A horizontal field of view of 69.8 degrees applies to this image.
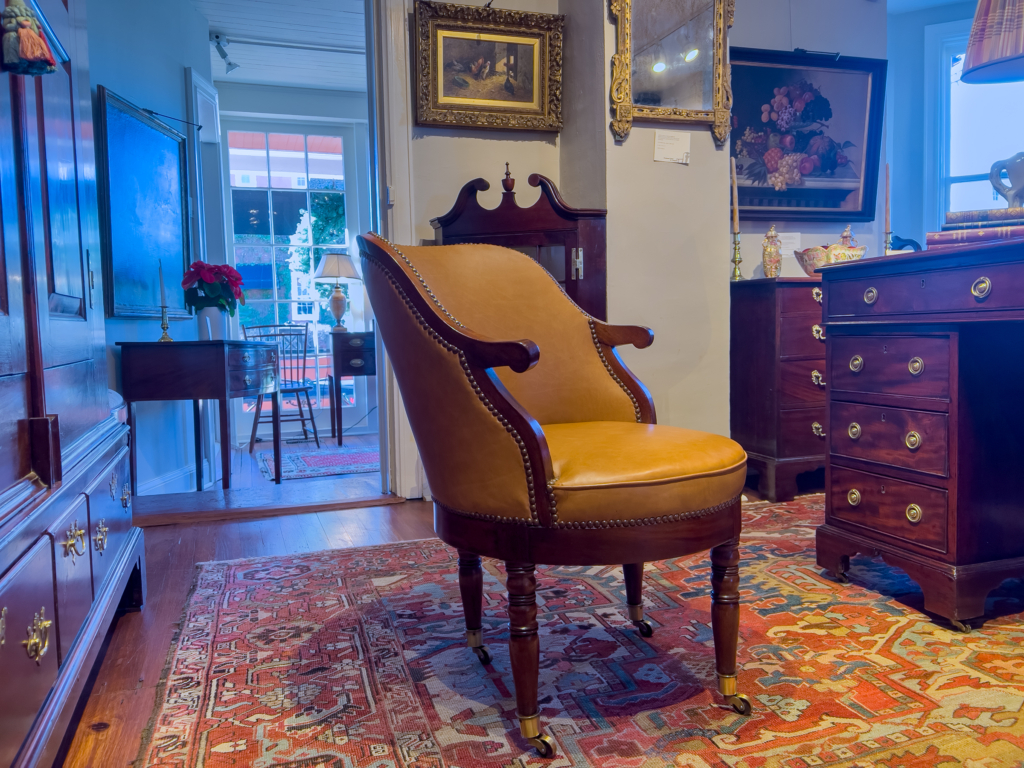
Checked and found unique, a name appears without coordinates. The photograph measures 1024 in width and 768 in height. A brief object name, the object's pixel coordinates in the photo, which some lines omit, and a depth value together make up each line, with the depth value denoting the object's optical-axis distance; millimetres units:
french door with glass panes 6453
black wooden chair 6113
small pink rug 4707
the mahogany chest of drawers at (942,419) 1966
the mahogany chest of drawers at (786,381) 3420
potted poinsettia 4094
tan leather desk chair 1400
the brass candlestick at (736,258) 3705
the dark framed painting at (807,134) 3922
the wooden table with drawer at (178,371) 3592
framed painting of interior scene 3404
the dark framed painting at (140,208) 3656
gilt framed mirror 3279
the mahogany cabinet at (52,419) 1119
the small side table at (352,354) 5652
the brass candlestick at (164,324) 3778
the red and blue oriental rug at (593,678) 1416
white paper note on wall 3396
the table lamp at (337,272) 5984
